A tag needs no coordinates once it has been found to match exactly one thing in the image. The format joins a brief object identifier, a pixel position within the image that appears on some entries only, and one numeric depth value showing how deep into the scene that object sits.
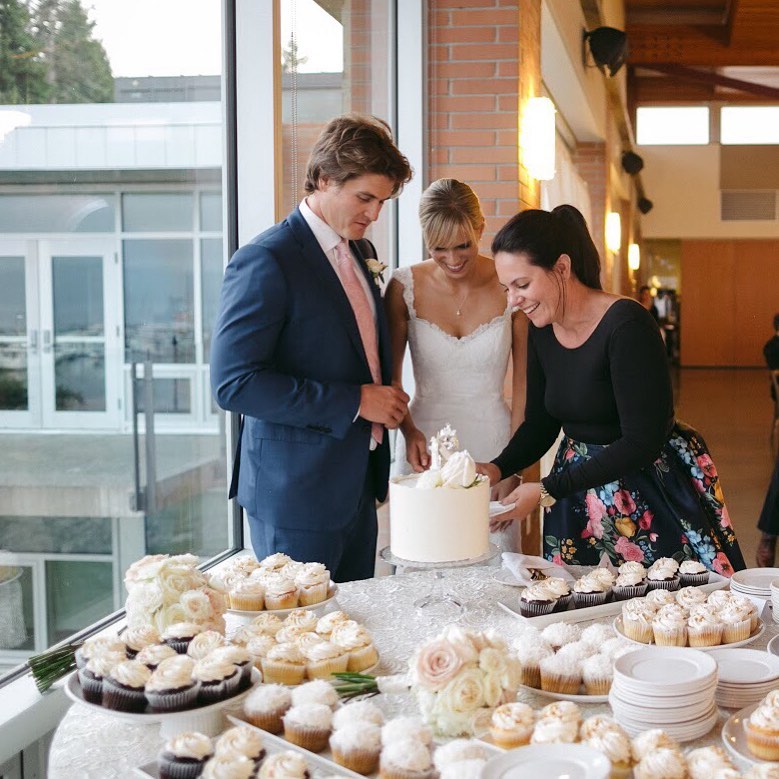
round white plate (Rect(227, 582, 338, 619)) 1.89
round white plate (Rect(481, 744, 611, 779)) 1.16
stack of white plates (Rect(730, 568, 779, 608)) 1.95
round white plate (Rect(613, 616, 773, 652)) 1.65
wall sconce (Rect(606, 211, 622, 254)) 11.45
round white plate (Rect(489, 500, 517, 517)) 2.29
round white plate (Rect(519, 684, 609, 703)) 1.47
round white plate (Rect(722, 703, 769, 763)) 1.28
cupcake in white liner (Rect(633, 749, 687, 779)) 1.15
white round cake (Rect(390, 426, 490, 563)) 1.80
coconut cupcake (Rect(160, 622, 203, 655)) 1.53
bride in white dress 3.36
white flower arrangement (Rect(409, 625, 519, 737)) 1.32
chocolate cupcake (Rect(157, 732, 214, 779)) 1.22
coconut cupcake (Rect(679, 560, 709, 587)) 2.01
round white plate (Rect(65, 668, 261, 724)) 1.37
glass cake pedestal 1.82
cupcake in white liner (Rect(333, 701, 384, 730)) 1.31
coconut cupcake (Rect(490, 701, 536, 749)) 1.26
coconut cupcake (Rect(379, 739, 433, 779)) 1.19
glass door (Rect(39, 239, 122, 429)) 2.22
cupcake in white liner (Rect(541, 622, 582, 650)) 1.60
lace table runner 1.38
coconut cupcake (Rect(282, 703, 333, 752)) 1.32
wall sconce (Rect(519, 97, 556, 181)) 5.05
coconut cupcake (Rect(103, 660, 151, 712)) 1.40
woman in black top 2.47
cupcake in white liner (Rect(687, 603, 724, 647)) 1.65
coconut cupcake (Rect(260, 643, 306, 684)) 1.53
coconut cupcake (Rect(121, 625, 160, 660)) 1.53
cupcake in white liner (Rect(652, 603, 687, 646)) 1.65
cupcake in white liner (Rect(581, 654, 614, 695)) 1.48
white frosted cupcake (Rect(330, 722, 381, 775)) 1.25
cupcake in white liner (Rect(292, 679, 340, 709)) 1.37
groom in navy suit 2.39
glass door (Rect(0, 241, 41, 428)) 2.06
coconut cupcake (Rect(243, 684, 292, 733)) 1.37
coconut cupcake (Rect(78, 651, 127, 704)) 1.43
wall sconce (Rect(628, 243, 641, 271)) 15.78
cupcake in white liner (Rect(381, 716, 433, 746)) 1.24
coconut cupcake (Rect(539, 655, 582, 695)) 1.49
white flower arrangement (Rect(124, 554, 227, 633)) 1.64
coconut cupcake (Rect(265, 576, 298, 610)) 1.89
